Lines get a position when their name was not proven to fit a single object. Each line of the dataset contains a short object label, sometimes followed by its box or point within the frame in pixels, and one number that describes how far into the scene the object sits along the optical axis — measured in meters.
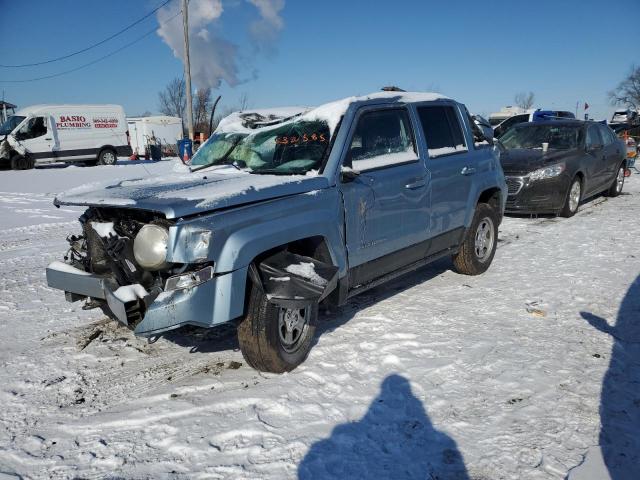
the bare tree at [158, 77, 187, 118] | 61.47
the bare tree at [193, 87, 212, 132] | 28.32
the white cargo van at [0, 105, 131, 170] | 20.66
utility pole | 21.09
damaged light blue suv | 3.06
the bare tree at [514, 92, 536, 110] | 75.38
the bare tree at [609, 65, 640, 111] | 68.44
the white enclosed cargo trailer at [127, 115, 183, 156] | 31.39
